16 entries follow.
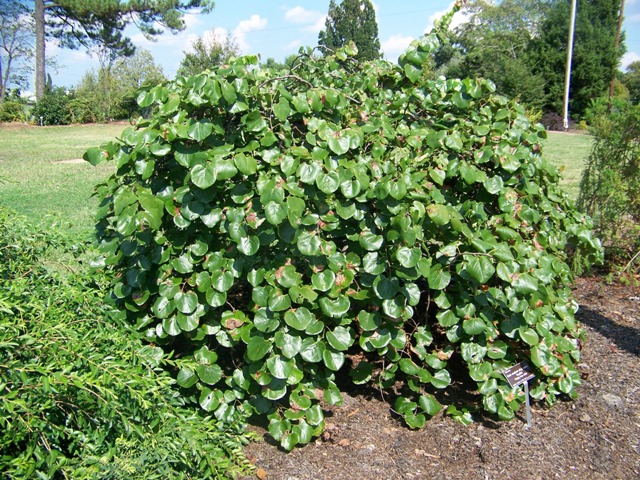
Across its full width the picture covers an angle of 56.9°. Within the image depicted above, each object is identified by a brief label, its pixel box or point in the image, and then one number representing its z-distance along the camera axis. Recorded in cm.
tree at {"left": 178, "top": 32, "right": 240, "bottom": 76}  2956
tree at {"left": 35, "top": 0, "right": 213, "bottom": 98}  2544
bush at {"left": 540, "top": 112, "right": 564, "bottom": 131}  2521
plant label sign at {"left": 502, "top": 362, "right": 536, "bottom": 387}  261
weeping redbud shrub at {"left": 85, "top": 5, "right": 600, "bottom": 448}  226
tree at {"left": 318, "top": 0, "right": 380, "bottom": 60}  4053
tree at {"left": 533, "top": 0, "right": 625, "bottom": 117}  2923
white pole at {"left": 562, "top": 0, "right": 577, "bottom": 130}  2325
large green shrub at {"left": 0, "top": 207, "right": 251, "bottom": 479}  180
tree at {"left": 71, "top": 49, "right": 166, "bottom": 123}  2738
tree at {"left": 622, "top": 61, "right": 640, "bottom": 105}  3576
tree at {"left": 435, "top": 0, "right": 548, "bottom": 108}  2615
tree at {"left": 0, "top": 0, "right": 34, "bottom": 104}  3259
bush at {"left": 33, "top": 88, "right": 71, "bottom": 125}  2602
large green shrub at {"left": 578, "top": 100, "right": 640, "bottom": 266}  459
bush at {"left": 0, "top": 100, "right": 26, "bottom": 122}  2522
